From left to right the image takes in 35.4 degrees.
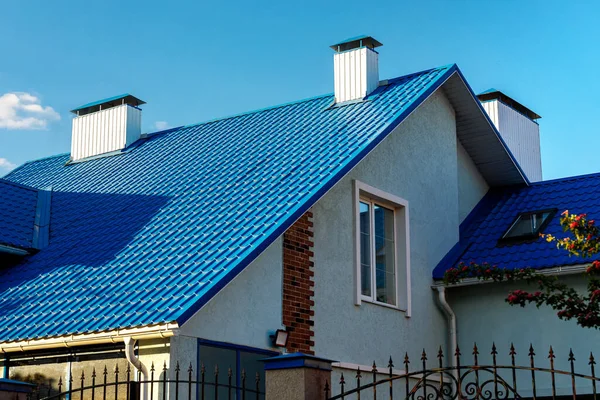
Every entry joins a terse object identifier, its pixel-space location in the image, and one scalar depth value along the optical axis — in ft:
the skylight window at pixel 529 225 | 53.01
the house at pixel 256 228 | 38.29
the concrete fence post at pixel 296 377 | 25.31
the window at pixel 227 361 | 38.78
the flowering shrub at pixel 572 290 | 36.50
